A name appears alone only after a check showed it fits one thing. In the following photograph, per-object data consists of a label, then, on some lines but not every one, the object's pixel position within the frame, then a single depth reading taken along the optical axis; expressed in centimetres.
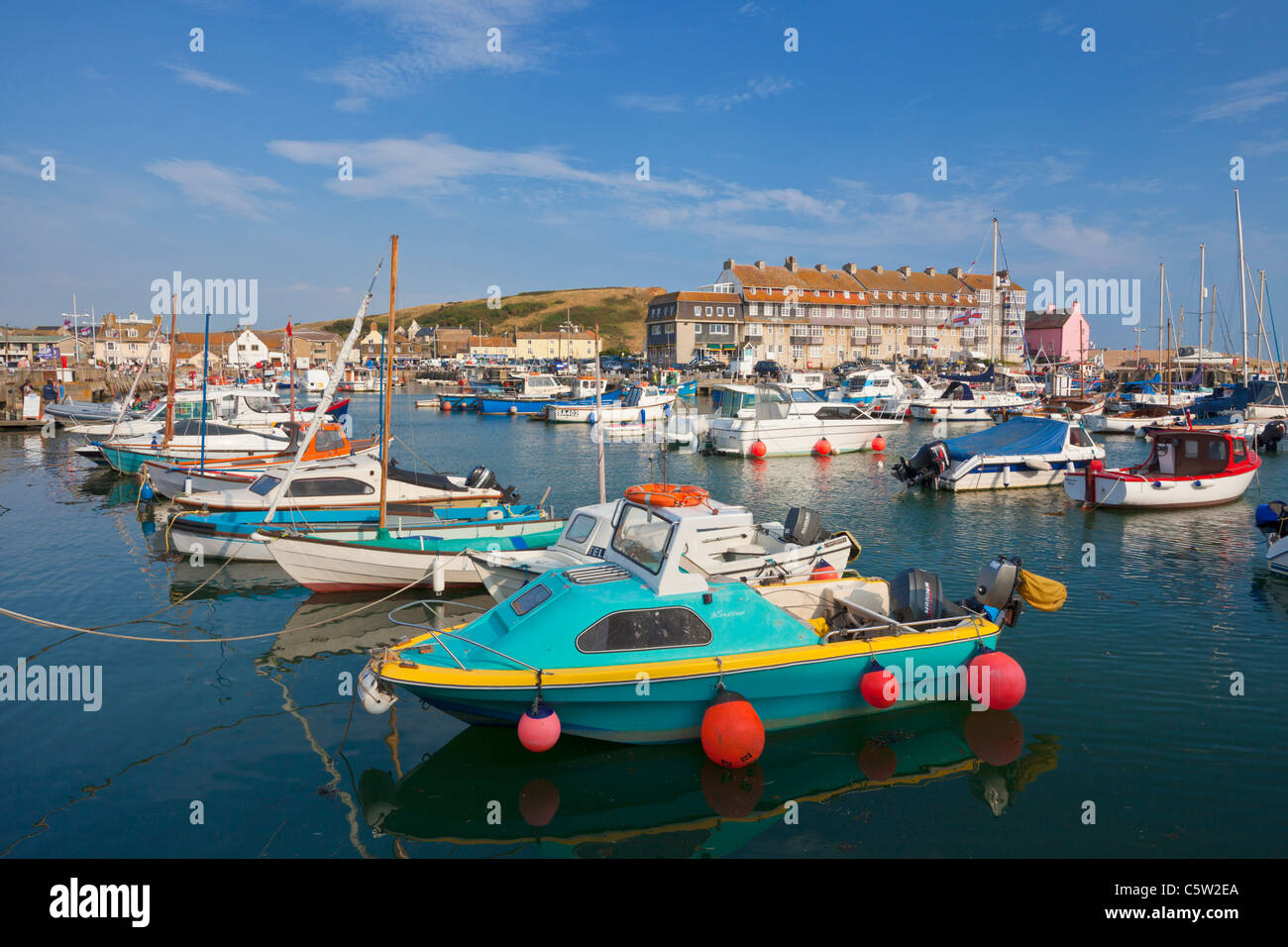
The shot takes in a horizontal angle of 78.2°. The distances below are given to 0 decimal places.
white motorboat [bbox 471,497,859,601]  1267
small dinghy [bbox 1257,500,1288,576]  1811
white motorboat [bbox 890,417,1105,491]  2983
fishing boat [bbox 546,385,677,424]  5534
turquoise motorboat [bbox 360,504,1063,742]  995
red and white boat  2544
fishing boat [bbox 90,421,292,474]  3119
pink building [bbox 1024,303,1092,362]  11300
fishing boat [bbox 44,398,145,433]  4841
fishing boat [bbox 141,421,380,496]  2528
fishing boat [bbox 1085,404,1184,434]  4872
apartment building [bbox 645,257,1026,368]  10281
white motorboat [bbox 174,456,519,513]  2072
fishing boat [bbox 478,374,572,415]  6806
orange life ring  1217
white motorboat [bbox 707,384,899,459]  3959
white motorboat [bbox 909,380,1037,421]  5788
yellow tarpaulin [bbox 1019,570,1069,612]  1262
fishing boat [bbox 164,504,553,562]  1872
